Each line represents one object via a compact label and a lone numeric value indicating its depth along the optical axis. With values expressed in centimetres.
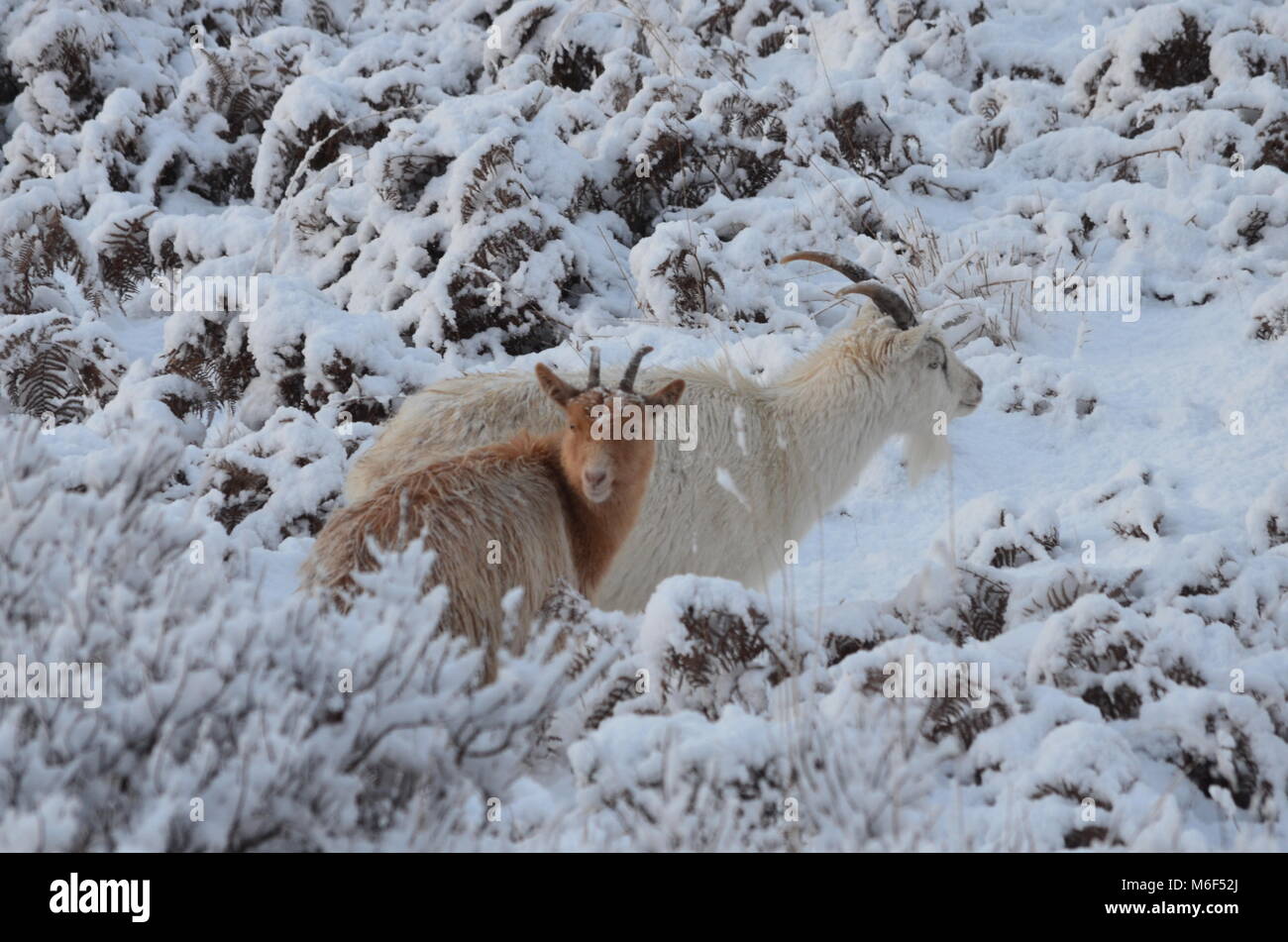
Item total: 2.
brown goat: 404
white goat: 540
